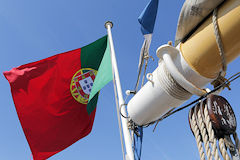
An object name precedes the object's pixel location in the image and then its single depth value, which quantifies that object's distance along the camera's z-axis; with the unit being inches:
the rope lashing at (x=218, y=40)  54.7
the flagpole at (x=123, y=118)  115.6
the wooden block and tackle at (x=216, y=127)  52.7
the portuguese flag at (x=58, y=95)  177.6
